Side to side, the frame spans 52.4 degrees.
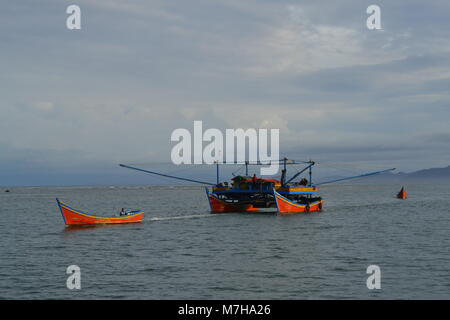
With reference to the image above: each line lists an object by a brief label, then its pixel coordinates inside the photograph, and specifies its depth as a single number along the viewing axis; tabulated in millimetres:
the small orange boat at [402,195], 159250
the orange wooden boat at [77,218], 60531
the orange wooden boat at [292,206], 80812
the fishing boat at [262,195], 84500
